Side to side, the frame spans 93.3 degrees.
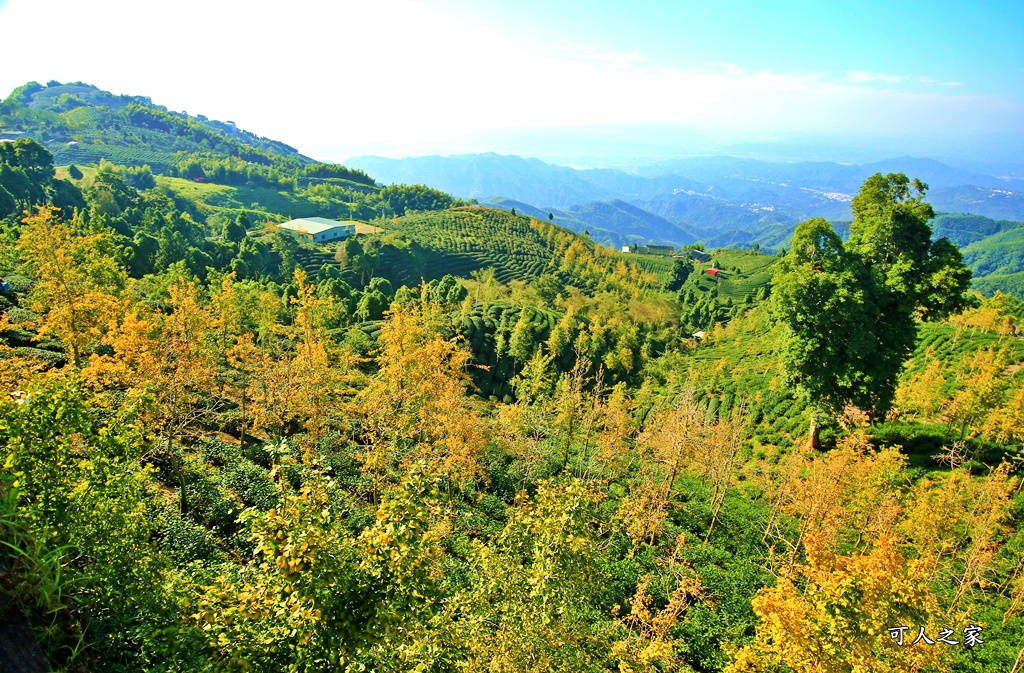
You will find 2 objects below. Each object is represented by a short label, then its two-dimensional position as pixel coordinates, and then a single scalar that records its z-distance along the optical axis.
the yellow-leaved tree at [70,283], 18.83
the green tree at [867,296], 19.94
